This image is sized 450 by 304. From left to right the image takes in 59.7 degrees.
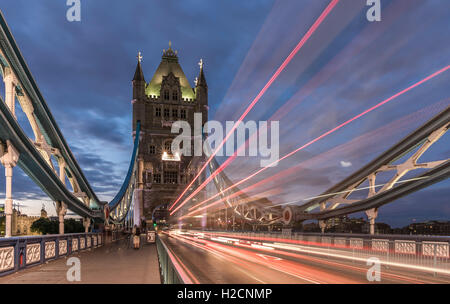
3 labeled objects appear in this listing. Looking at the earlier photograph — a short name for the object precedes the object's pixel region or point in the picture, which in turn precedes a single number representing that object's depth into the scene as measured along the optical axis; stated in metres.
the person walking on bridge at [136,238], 23.78
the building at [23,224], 140.32
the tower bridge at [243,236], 13.03
